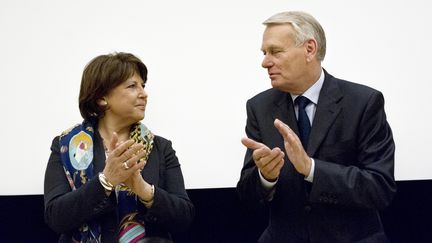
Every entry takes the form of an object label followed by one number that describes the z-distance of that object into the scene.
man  3.38
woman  3.51
